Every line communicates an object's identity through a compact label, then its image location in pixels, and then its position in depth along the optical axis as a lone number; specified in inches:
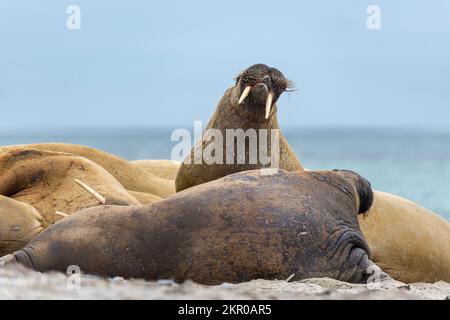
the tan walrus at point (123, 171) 717.3
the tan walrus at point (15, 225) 503.5
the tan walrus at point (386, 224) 602.9
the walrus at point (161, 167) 818.8
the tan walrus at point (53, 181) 579.8
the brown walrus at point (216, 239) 402.6
